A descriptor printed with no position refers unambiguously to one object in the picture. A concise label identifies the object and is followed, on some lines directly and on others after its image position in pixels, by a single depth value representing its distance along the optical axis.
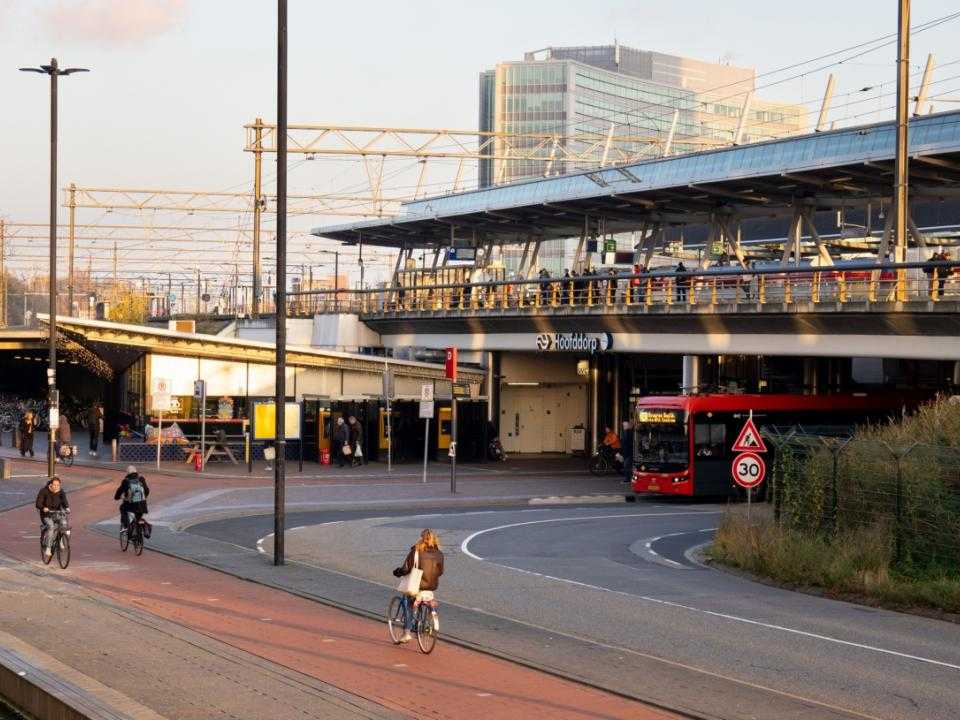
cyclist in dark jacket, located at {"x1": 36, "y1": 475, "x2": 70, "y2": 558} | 24.11
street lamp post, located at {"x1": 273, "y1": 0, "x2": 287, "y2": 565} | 24.75
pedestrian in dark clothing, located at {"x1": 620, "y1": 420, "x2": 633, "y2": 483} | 48.47
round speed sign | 26.47
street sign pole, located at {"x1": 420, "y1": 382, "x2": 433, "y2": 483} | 43.38
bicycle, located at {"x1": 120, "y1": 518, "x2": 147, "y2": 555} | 25.95
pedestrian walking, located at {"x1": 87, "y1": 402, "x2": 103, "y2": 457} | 51.59
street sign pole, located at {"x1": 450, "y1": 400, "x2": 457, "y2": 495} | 41.93
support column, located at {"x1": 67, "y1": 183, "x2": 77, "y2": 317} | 83.19
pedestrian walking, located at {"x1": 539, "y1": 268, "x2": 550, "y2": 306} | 53.49
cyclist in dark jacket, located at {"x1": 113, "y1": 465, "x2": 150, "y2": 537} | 25.86
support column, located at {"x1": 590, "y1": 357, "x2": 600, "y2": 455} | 62.12
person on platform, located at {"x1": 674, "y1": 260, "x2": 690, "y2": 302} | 47.75
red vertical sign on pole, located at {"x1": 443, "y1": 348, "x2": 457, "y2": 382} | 45.91
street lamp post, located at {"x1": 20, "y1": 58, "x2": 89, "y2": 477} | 38.72
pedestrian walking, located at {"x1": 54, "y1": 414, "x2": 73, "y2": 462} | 49.16
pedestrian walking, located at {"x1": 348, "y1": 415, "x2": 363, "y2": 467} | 51.62
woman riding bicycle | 15.94
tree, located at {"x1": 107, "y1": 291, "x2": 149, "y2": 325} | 110.50
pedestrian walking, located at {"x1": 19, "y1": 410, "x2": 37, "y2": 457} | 51.41
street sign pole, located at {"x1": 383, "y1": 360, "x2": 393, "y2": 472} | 47.09
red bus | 41.94
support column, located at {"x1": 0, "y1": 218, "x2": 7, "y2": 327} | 94.06
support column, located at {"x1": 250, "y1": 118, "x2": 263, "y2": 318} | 69.88
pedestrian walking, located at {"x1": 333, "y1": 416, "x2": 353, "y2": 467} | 50.88
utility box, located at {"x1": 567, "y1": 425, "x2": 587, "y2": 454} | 63.50
